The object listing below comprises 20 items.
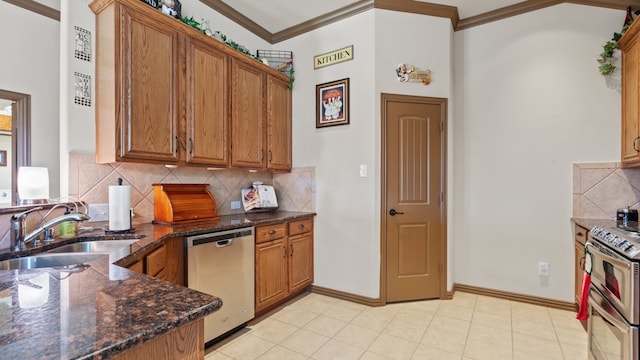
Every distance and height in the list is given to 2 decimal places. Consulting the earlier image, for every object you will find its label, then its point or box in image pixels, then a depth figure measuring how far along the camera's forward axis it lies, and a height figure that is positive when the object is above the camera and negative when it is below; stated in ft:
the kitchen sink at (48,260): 4.58 -1.31
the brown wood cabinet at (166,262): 5.55 -1.69
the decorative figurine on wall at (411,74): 9.70 +3.37
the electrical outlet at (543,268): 9.43 -2.89
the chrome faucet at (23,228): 4.91 -0.83
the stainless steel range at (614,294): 4.78 -2.08
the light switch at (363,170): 9.71 +0.24
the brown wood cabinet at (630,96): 7.56 +2.18
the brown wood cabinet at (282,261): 8.56 -2.64
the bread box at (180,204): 7.66 -0.71
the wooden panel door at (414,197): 9.73 -0.65
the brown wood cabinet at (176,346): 2.18 -1.32
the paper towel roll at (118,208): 6.31 -0.64
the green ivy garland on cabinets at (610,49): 8.37 +3.68
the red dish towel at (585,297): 6.42 -2.62
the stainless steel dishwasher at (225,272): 6.86 -2.34
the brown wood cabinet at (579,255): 8.24 -2.24
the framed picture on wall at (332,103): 10.08 +2.58
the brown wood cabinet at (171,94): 6.55 +2.16
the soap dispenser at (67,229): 5.82 -1.01
